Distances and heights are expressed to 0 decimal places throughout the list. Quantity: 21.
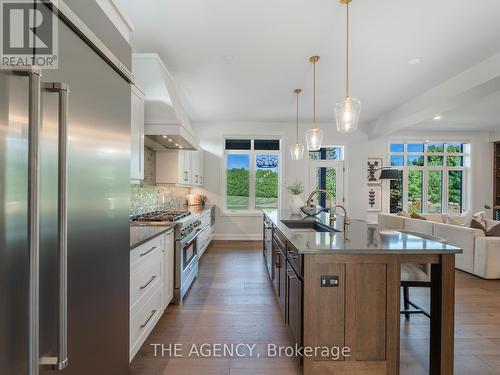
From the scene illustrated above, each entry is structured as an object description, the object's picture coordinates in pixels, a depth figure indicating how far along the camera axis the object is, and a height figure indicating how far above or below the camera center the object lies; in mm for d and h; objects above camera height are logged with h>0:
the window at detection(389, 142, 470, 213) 6820 +308
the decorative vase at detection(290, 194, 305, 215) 3918 -264
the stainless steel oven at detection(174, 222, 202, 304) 2777 -896
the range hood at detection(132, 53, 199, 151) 2879 +1039
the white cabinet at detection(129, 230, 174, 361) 1826 -844
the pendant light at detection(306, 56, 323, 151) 3498 +696
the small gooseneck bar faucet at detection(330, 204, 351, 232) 2485 -355
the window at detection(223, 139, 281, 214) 6500 +329
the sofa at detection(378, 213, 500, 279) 3559 -846
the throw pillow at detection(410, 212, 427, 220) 4875 -556
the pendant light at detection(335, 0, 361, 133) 2357 +712
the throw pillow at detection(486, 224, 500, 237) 3736 -643
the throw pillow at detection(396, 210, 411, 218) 5134 -550
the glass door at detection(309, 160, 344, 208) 6641 +304
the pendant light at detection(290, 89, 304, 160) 4289 +651
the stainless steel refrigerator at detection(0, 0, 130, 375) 636 -76
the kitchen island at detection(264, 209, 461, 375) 1630 -772
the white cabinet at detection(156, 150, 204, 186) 4227 +327
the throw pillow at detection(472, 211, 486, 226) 4832 -544
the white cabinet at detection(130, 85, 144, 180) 2443 +529
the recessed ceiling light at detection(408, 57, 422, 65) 3219 +1657
